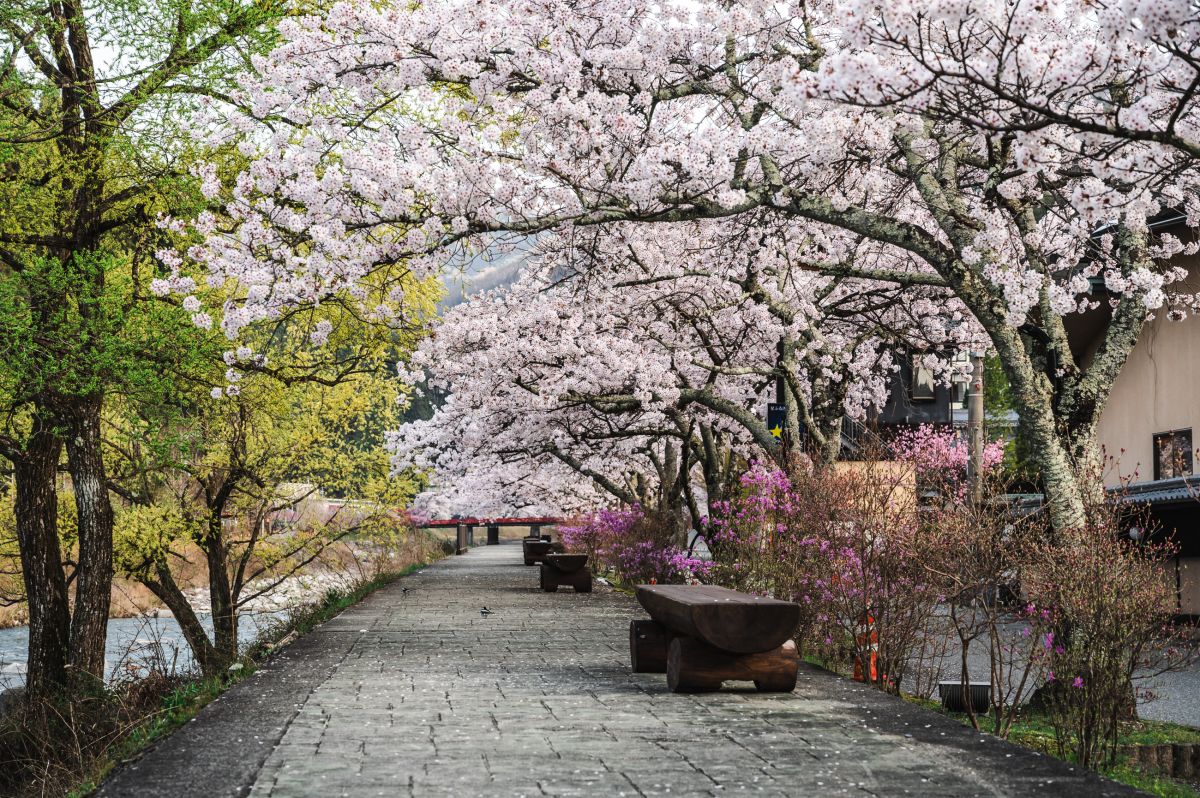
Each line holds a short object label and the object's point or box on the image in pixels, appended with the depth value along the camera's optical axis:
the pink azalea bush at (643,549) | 21.86
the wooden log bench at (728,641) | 9.47
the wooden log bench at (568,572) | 26.08
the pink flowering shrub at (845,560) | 10.99
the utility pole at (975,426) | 22.03
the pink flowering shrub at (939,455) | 11.70
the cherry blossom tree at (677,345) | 18.83
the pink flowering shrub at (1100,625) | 8.47
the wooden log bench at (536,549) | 44.19
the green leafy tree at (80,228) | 14.38
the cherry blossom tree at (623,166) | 11.17
